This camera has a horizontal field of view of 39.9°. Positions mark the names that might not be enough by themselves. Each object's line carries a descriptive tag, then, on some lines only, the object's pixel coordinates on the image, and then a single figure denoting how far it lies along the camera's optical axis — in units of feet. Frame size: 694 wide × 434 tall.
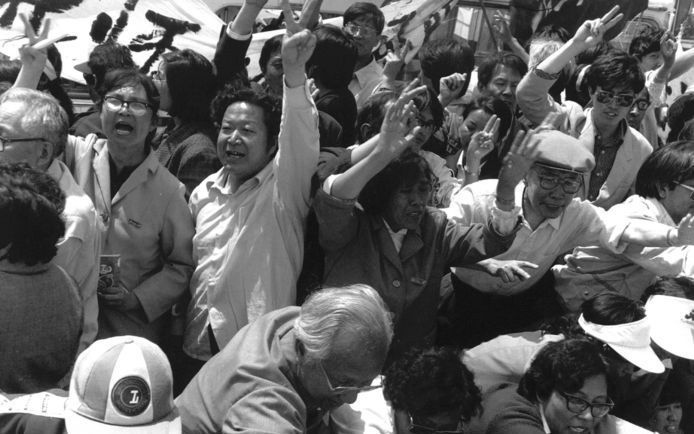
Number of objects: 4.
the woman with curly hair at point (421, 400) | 10.02
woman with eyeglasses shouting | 11.58
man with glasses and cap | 12.19
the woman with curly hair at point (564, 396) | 10.63
